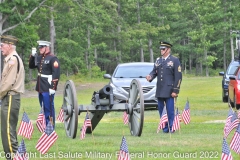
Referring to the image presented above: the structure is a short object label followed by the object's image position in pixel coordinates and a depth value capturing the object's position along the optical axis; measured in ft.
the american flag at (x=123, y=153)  26.91
